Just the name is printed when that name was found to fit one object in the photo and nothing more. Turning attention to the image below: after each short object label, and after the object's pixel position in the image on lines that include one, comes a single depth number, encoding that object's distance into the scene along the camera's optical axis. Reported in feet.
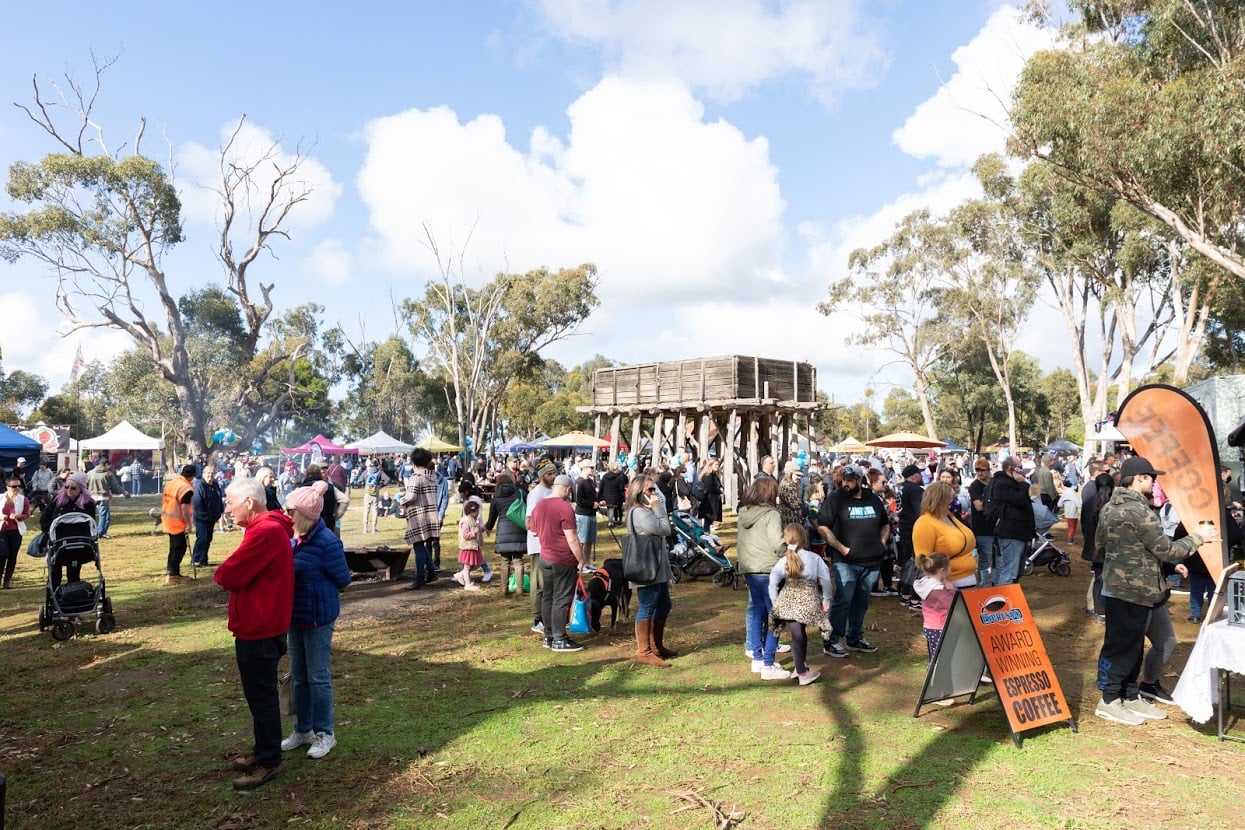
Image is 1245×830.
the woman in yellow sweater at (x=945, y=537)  19.49
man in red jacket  13.85
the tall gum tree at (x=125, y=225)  88.53
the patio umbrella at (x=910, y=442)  73.36
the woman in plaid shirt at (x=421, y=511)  33.50
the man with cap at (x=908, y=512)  30.99
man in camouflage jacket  16.78
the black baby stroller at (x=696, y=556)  36.55
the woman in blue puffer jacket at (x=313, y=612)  14.98
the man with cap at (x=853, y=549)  22.81
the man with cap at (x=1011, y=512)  29.07
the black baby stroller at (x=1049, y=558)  39.17
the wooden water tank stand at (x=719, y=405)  75.46
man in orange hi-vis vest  35.47
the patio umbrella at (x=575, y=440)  102.01
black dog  26.81
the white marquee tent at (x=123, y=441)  109.73
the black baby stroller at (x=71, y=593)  25.79
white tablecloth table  15.47
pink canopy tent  113.45
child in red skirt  33.93
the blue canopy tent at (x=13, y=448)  58.49
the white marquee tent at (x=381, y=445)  106.52
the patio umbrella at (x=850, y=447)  129.56
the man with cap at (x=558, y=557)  23.24
